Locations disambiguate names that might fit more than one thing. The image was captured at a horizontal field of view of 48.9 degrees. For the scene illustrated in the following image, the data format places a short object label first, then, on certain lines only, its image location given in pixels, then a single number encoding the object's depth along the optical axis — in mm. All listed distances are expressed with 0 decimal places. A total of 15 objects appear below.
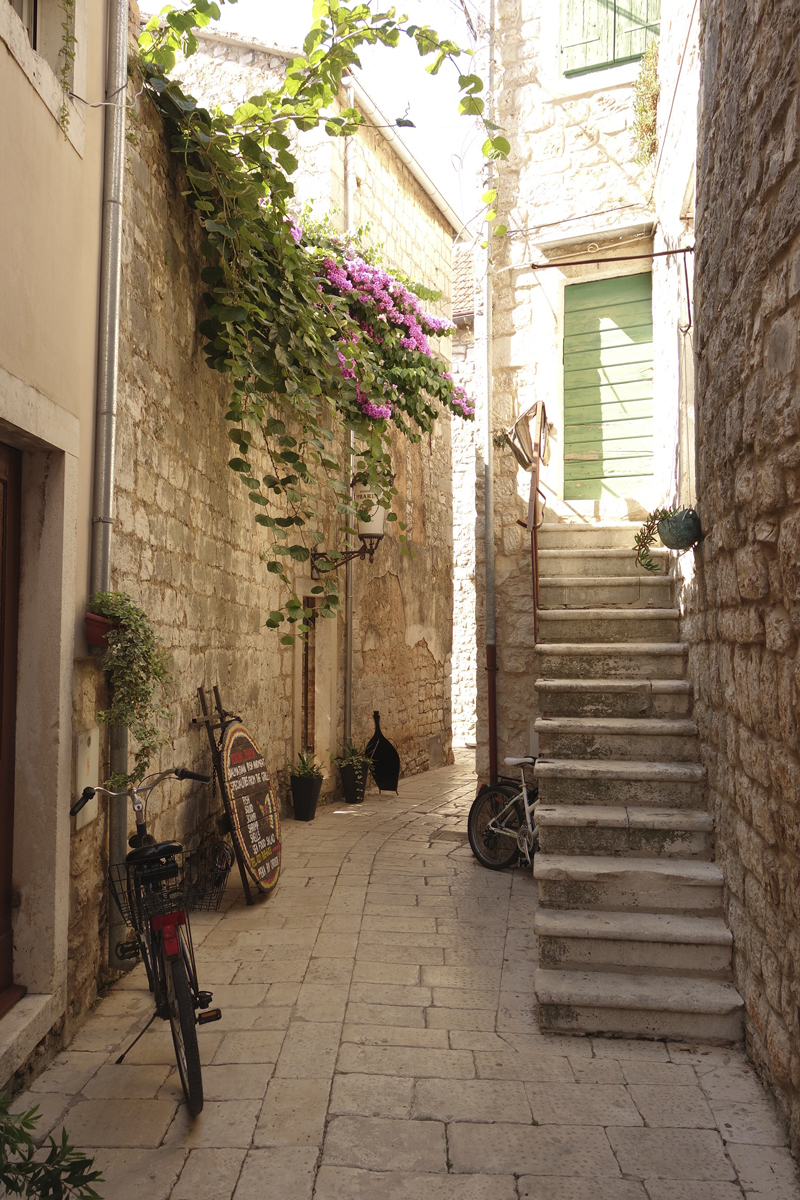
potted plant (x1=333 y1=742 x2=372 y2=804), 7809
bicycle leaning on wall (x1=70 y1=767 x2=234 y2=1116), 2531
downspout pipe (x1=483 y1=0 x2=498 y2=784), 5953
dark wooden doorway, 2764
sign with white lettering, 4543
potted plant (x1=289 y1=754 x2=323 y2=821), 6828
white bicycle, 5191
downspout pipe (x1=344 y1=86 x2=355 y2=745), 8156
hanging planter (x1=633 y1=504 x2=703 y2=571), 3812
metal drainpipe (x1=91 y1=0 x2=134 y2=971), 3252
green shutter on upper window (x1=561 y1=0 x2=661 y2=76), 5910
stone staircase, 3121
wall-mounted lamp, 7930
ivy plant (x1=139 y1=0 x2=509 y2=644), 3988
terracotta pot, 3105
